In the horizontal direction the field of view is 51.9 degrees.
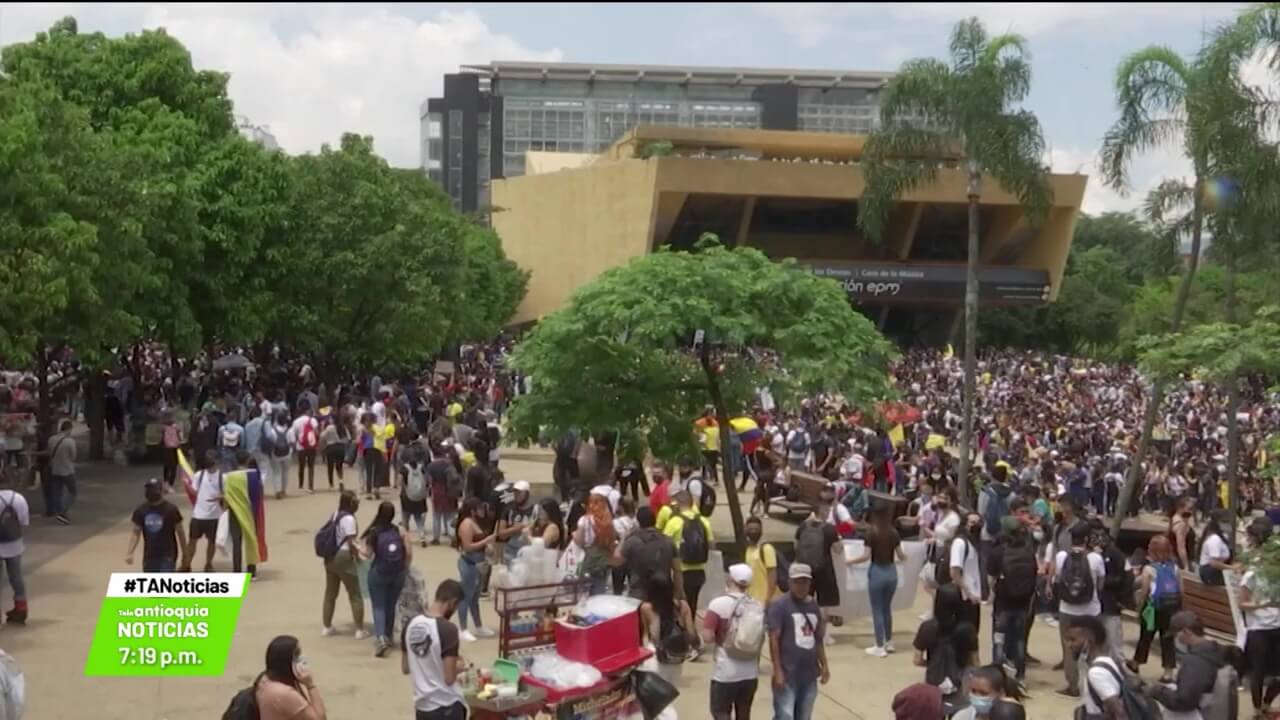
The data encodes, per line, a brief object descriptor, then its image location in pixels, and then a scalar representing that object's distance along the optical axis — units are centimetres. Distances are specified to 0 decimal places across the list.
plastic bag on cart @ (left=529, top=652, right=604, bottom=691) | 796
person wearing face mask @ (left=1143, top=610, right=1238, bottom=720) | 770
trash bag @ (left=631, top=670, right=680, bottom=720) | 816
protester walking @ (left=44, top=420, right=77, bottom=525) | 1716
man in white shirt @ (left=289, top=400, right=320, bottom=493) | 2081
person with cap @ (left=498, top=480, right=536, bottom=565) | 1164
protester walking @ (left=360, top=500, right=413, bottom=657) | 1075
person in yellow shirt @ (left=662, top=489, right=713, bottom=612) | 1152
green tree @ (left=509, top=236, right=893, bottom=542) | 1512
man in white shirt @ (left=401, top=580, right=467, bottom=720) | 743
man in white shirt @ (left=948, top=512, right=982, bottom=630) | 1042
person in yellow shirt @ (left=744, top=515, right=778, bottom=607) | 1046
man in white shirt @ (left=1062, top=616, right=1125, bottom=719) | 700
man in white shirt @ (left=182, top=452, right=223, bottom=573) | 1341
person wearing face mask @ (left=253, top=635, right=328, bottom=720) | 626
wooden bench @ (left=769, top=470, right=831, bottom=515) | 1848
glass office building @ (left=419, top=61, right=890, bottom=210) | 10744
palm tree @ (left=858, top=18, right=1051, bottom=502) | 2072
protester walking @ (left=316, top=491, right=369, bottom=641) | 1123
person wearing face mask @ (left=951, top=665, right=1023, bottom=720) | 648
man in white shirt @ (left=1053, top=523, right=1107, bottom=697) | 1049
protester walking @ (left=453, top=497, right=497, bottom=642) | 1137
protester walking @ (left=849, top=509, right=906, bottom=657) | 1157
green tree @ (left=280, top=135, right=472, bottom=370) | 2992
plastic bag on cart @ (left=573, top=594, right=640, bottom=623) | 831
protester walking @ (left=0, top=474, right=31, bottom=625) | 1148
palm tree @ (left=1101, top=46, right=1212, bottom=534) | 1812
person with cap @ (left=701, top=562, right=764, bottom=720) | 829
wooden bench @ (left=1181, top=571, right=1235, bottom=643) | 1165
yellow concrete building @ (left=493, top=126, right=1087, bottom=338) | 5431
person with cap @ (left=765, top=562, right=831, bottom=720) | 834
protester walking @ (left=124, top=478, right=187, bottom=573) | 1207
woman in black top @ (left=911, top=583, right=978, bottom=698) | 831
